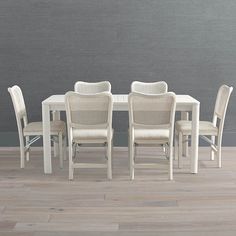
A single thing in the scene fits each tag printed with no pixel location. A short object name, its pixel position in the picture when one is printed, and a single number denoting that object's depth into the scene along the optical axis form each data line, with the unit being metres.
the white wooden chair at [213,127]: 4.14
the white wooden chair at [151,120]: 3.66
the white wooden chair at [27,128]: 4.17
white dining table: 3.96
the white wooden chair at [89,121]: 3.67
